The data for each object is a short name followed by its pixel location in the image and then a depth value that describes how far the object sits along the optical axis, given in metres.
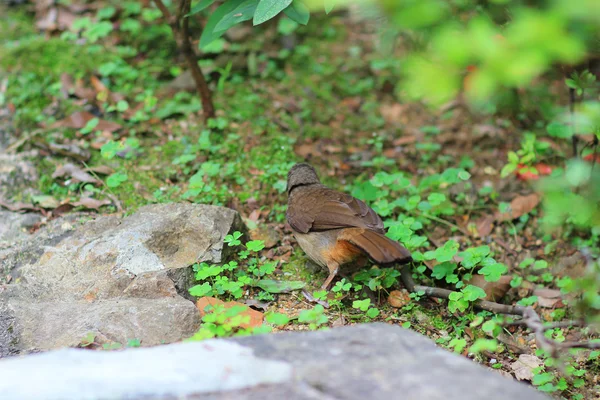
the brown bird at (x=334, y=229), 8.28
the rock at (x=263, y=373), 4.52
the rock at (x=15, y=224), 9.87
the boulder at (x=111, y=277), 7.37
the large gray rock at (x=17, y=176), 11.01
